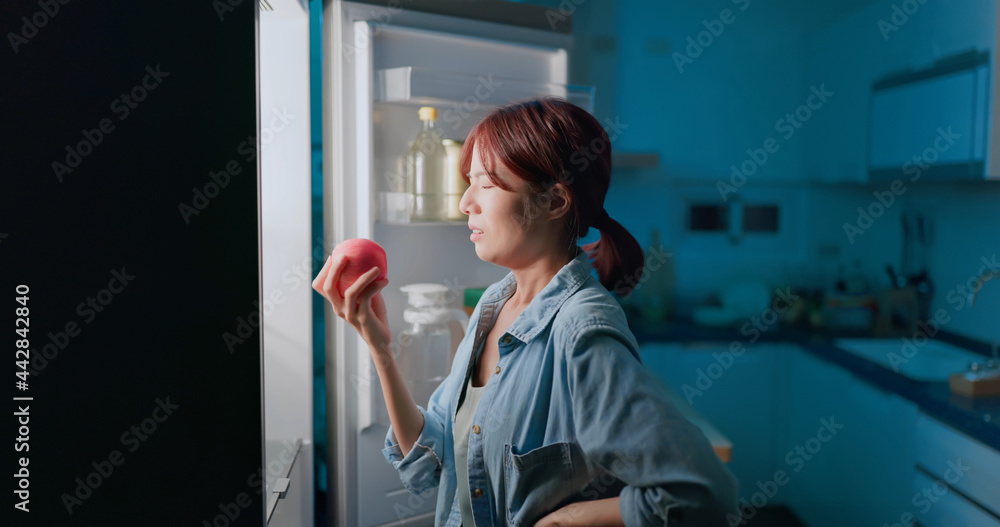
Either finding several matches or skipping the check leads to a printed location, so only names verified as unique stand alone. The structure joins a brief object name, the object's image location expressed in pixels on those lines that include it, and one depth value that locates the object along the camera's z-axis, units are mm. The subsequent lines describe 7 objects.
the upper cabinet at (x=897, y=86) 1544
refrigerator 1128
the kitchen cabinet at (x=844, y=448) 1646
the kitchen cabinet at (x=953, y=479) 1320
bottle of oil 1181
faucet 1414
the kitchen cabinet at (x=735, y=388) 2107
